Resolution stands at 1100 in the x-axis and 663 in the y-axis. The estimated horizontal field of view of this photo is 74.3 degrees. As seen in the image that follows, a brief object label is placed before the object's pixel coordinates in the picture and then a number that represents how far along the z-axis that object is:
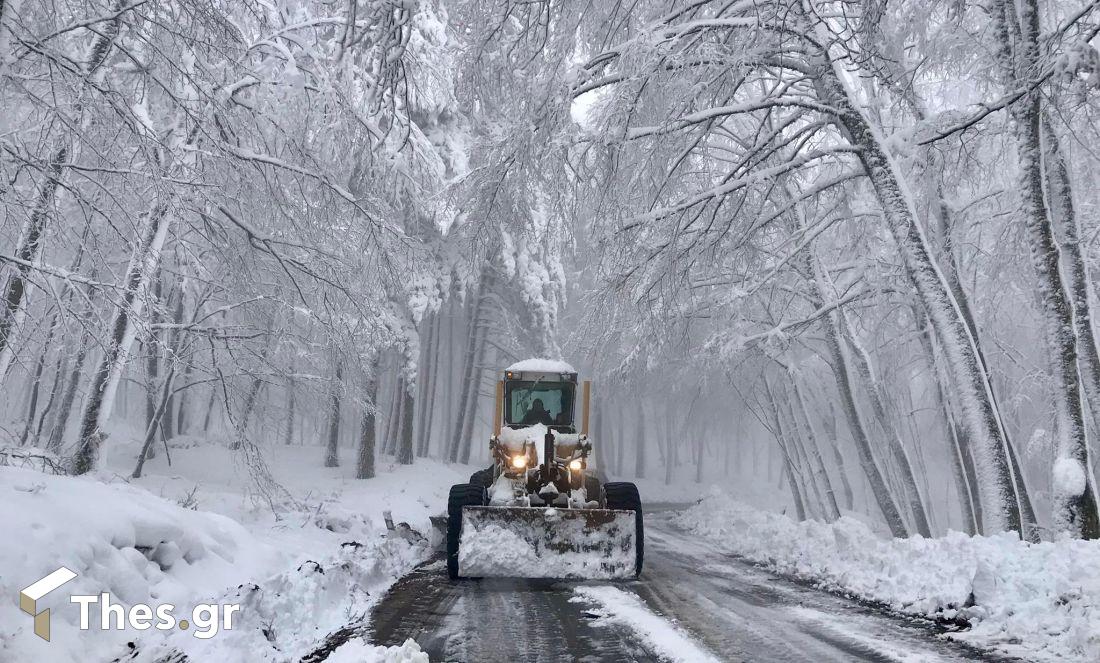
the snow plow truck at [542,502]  8.52
